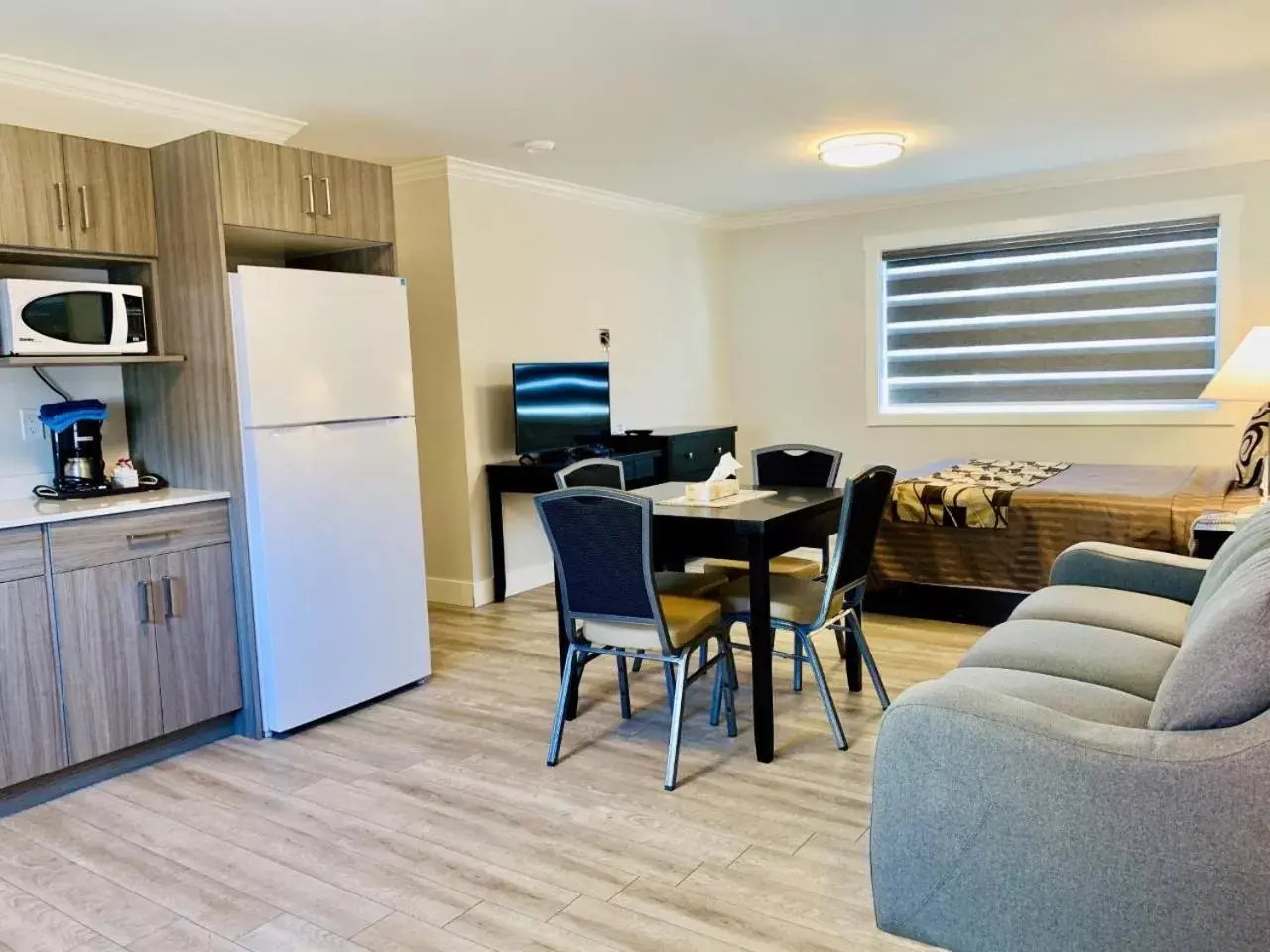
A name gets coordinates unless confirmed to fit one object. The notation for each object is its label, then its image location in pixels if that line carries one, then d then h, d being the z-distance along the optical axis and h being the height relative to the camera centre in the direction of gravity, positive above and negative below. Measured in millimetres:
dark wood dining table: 2947 -483
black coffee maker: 3363 -157
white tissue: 3541 -303
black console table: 5074 -416
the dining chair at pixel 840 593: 3031 -701
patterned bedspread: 4297 -553
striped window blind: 5859 +350
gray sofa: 1528 -749
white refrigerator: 3322 -311
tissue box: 3387 -370
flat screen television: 5148 -59
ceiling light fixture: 4789 +1195
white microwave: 3027 +325
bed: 3957 -685
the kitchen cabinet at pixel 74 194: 3014 +739
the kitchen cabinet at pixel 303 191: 3289 +794
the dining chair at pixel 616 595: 2777 -619
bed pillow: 4242 -398
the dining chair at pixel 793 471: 3830 -369
